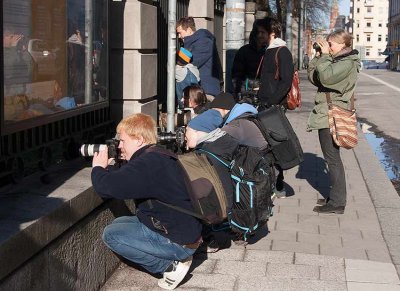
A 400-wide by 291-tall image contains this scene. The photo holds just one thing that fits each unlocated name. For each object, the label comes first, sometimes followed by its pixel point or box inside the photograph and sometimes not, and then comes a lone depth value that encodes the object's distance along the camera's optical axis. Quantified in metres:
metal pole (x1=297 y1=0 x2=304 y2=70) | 57.33
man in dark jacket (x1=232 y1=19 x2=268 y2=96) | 8.20
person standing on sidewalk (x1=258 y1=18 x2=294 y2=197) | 7.40
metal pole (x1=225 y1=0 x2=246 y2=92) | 8.49
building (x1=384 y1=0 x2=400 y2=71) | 115.94
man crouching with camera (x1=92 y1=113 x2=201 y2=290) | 4.25
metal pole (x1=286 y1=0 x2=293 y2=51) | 35.38
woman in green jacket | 6.60
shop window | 4.13
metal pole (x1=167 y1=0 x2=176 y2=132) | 5.75
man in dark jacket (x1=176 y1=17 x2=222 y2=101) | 7.66
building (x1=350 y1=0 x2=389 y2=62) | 162.88
